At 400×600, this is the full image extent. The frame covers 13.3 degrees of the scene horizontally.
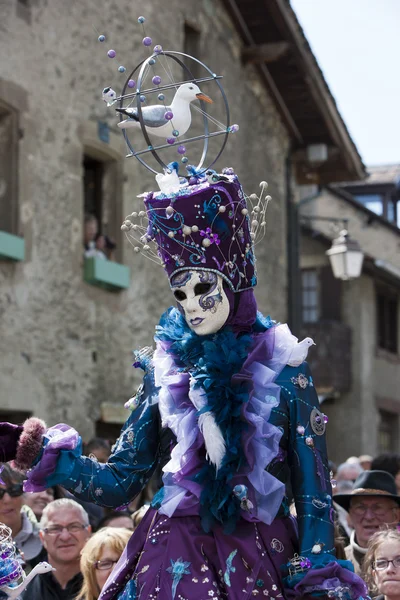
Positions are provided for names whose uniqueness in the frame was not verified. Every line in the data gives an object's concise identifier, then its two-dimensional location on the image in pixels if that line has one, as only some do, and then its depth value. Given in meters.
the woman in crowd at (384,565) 8.01
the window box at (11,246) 15.88
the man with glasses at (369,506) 9.81
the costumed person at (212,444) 5.98
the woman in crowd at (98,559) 8.38
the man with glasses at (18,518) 9.50
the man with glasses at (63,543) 9.12
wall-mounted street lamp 21.28
